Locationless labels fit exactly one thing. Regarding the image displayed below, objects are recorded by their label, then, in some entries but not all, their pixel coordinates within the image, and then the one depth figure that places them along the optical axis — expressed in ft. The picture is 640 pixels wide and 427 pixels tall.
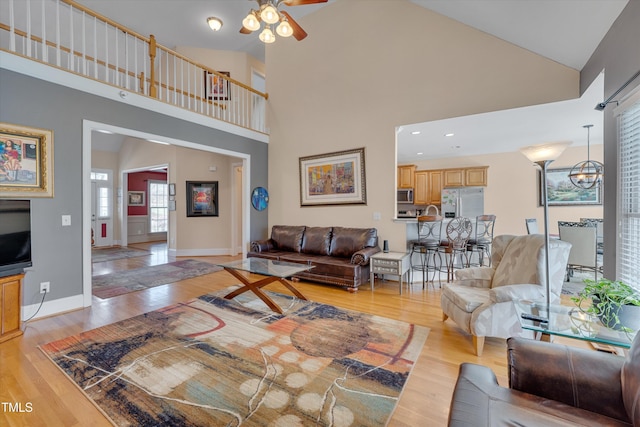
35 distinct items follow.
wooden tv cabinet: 8.16
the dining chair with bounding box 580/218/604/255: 14.30
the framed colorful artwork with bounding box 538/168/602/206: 19.36
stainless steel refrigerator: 22.44
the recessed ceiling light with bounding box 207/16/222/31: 18.11
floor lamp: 7.05
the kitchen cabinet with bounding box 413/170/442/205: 24.08
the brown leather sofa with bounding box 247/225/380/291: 13.39
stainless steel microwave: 25.27
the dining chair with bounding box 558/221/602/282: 13.40
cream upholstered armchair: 7.40
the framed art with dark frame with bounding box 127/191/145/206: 30.40
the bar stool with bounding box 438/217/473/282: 13.43
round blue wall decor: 19.06
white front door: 26.45
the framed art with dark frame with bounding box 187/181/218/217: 23.02
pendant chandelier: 16.16
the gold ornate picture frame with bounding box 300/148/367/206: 16.11
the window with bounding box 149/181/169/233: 32.37
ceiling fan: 9.45
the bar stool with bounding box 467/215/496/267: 14.49
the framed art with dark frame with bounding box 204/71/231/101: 20.98
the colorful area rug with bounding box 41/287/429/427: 5.35
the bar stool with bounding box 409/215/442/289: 13.85
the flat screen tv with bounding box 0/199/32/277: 8.38
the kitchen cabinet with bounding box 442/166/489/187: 22.36
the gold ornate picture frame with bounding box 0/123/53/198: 9.25
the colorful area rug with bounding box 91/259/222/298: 13.38
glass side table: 4.73
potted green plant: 5.06
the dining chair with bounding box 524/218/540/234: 15.74
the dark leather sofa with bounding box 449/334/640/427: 3.33
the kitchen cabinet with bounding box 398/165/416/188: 25.15
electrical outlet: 10.12
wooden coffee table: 10.54
